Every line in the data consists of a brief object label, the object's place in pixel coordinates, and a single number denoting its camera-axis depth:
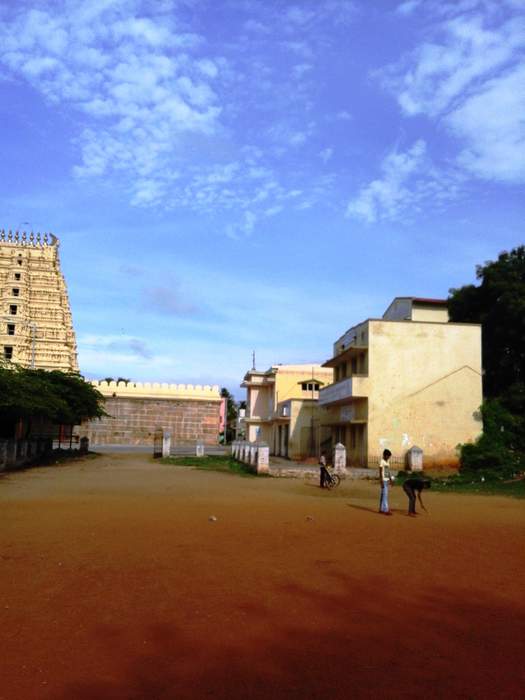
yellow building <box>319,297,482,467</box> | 28.72
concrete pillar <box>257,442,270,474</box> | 26.38
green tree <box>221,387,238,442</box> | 73.56
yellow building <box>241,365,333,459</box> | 39.91
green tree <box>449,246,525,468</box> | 28.38
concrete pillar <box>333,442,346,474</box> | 26.53
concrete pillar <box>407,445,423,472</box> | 27.42
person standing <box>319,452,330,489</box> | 21.28
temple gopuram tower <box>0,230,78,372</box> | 48.81
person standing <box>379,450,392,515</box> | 14.51
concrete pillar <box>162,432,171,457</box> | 37.28
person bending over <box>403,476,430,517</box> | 14.37
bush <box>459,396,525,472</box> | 27.55
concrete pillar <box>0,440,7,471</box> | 25.47
